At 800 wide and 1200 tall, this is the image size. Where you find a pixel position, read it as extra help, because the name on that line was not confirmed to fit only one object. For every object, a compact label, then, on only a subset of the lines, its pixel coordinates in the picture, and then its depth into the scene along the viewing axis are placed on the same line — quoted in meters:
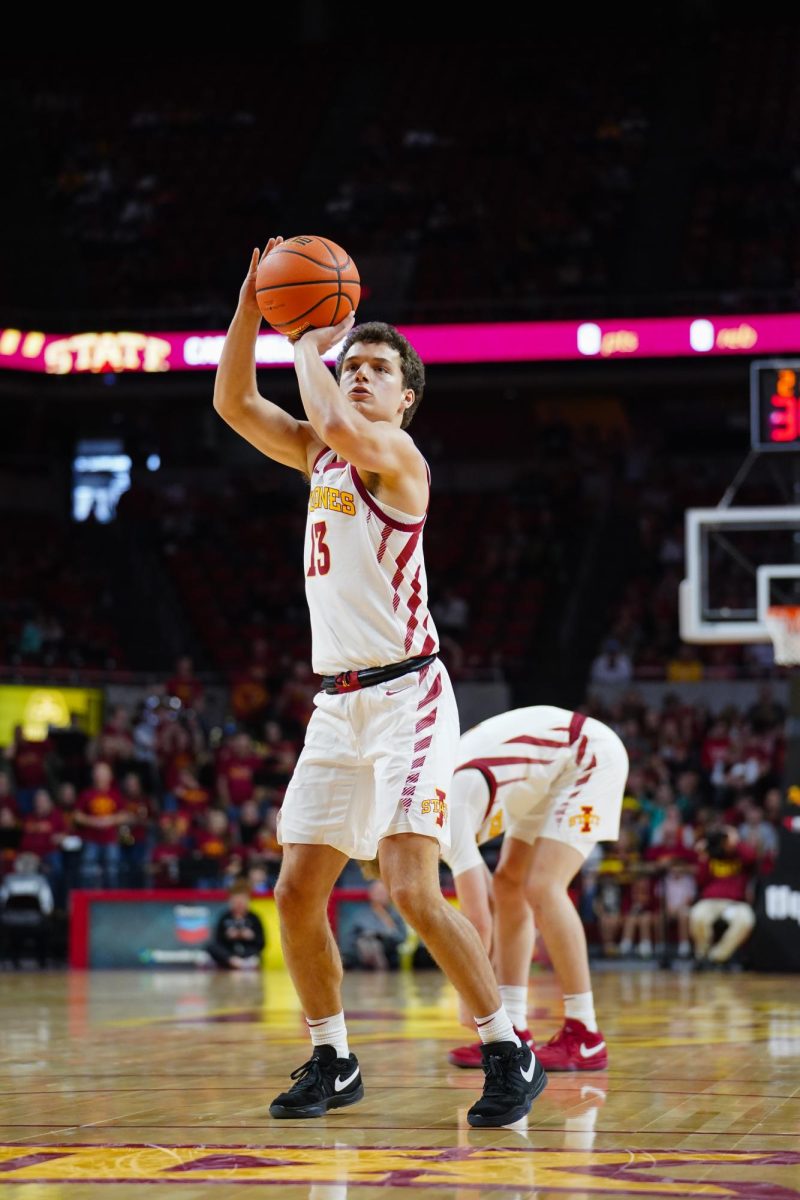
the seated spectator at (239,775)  20.52
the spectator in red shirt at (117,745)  21.28
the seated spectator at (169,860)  18.70
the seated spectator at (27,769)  20.66
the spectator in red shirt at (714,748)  20.56
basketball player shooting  5.77
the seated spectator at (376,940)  16.89
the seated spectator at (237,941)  17.20
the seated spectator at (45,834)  18.70
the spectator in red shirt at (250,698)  23.48
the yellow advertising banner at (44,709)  23.80
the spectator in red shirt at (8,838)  18.59
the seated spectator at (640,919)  17.86
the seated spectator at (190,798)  20.17
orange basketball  5.96
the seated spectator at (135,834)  18.95
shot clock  15.63
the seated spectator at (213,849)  18.53
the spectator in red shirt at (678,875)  17.73
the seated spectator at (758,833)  17.58
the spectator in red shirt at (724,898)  16.92
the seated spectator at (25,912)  18.06
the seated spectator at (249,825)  19.14
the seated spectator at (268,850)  18.23
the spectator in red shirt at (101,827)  18.81
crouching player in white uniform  7.69
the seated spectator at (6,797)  19.36
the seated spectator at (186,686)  23.75
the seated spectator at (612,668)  23.45
